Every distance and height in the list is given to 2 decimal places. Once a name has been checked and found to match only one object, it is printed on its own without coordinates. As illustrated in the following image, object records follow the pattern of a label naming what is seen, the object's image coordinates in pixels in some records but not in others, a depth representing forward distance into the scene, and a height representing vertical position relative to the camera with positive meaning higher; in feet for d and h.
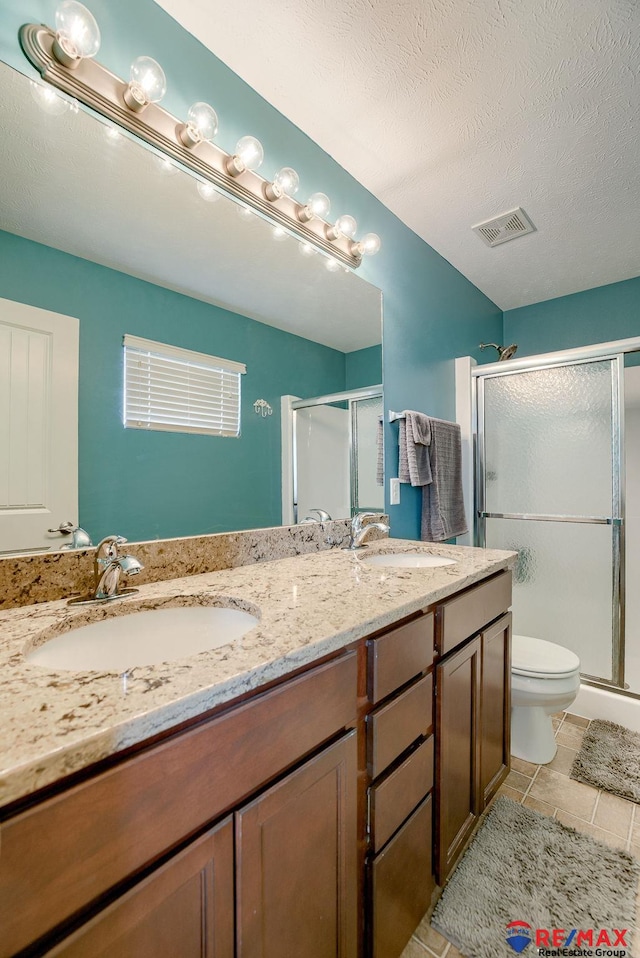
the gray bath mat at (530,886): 3.51 -3.72
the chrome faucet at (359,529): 5.19 -0.55
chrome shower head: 8.38 +2.73
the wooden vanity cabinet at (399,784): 2.75 -2.15
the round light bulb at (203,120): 3.73 +3.33
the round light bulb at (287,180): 4.52 +3.36
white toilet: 5.36 -2.69
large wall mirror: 2.94 +1.61
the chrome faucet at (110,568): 2.93 -0.59
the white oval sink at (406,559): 5.04 -0.90
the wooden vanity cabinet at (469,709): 3.54 -2.17
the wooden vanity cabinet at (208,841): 1.34 -1.44
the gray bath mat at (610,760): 5.19 -3.75
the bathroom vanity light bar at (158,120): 3.00 +3.11
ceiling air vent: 6.58 +4.29
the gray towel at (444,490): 6.60 -0.06
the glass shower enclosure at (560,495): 6.93 -0.15
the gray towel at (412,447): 6.18 +0.59
